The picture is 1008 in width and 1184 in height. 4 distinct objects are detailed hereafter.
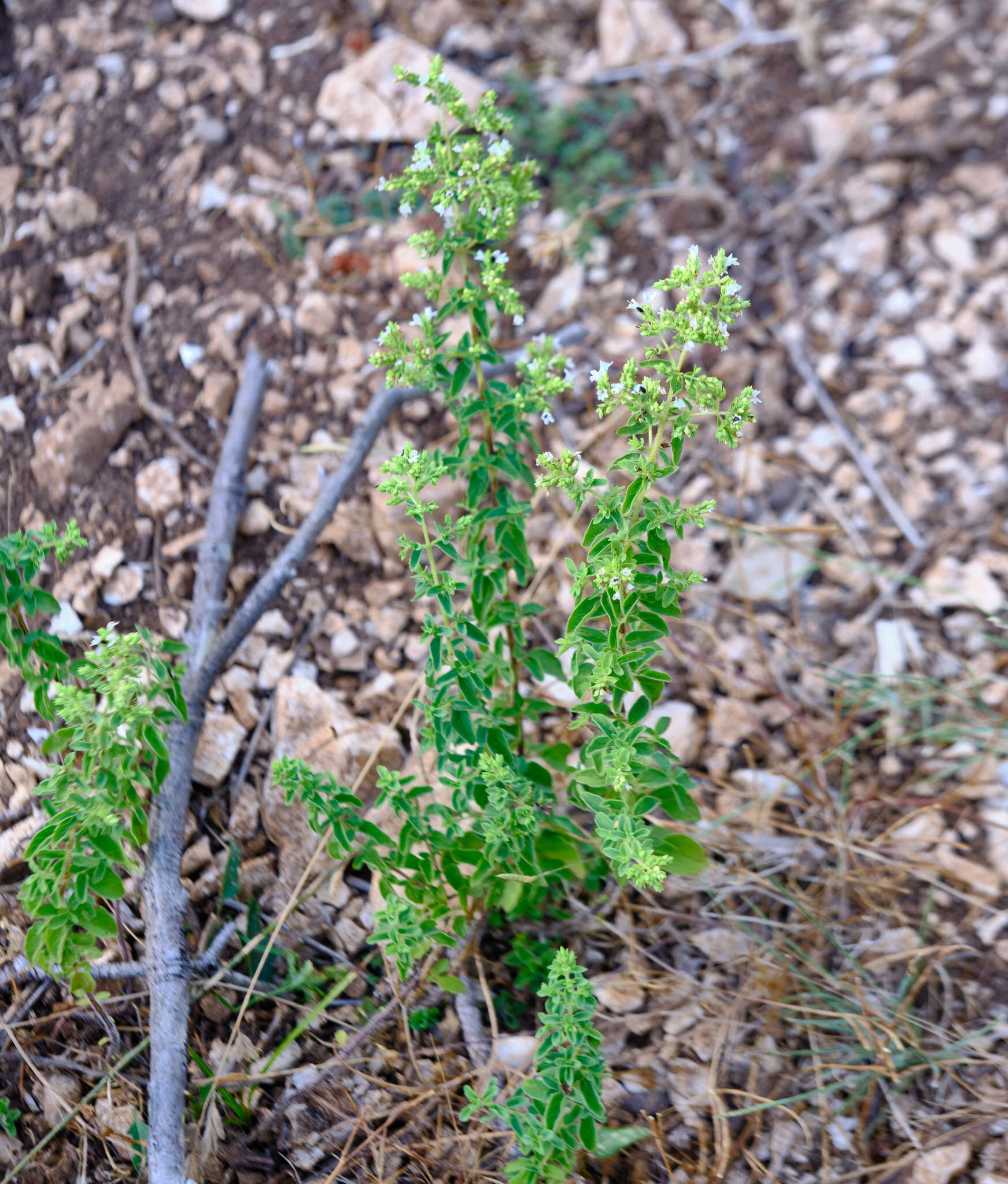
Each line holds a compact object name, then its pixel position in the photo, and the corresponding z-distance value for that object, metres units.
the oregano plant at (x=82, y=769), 1.56
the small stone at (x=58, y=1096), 1.79
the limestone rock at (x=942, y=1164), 1.76
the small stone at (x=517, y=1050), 1.89
